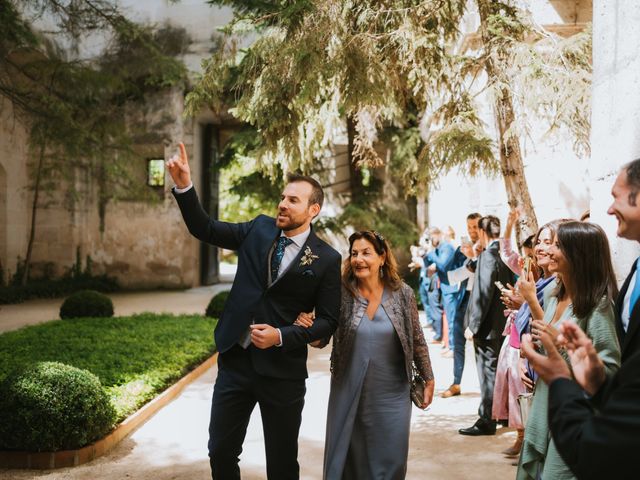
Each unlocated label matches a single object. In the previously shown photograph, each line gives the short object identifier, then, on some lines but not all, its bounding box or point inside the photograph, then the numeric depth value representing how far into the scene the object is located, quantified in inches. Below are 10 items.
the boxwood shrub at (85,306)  536.4
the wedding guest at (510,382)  196.5
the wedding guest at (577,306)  106.7
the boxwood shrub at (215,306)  531.7
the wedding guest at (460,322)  296.8
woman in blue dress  150.9
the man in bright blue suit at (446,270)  376.2
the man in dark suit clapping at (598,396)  61.6
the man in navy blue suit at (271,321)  136.3
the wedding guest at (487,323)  237.3
